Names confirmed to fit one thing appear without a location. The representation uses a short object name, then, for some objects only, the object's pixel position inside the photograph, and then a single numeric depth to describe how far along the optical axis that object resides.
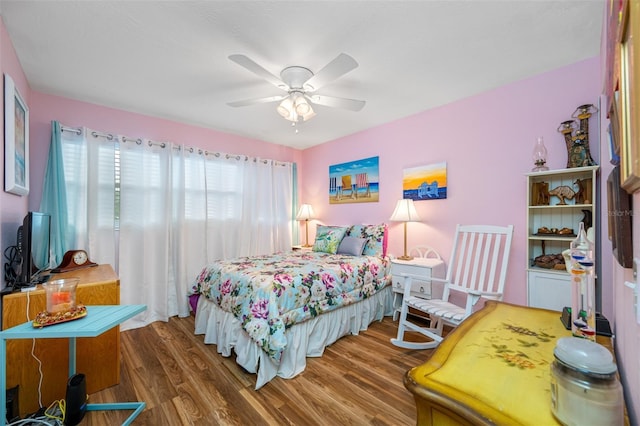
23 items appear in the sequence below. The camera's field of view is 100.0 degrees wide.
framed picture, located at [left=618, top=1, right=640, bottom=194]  0.48
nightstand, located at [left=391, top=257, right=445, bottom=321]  2.68
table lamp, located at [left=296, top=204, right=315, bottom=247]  4.33
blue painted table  1.23
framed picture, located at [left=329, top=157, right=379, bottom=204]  3.66
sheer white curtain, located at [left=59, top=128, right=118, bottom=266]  2.67
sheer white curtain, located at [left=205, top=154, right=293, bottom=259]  3.62
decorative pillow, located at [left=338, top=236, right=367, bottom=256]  3.23
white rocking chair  2.06
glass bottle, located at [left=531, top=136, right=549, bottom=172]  2.22
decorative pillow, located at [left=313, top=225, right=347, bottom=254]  3.46
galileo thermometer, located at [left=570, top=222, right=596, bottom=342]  0.87
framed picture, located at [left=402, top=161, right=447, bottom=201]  2.97
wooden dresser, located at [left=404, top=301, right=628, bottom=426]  0.60
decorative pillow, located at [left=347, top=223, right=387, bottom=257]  3.26
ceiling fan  2.07
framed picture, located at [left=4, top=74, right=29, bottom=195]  1.66
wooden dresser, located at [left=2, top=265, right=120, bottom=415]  1.60
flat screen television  1.64
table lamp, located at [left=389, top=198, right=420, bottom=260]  3.03
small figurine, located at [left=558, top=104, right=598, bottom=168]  2.04
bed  2.00
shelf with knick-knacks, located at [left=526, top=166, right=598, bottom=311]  1.99
